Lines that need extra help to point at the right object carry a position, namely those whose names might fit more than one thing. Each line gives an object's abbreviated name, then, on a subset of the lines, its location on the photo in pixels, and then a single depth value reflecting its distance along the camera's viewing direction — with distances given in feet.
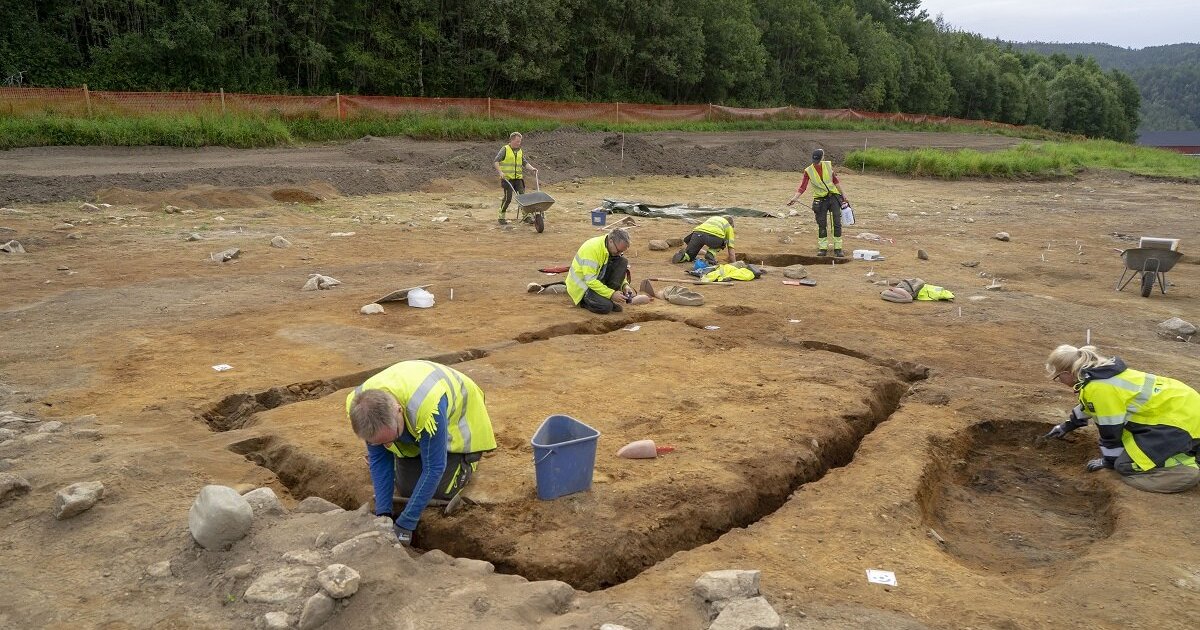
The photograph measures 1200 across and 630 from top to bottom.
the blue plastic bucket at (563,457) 13.73
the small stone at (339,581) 10.98
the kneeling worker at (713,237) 36.09
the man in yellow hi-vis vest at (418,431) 11.63
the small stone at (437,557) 12.36
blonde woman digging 15.33
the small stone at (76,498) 12.94
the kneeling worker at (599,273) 27.20
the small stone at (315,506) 13.26
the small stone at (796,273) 34.04
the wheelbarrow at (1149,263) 31.73
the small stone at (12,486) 13.42
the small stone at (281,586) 11.14
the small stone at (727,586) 11.26
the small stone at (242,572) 11.62
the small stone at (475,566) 12.21
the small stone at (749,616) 10.57
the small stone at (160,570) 11.81
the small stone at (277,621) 10.59
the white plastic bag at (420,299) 27.50
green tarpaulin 51.21
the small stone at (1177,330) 26.14
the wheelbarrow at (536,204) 42.47
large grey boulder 12.09
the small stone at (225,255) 33.68
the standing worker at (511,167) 44.78
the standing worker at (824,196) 39.32
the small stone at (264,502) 13.07
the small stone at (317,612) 10.64
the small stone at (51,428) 16.26
